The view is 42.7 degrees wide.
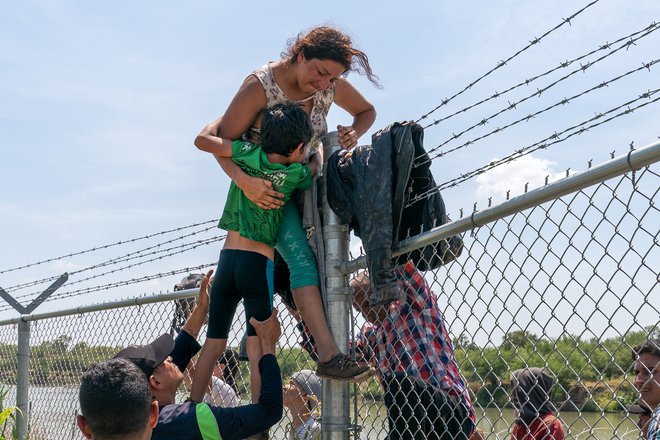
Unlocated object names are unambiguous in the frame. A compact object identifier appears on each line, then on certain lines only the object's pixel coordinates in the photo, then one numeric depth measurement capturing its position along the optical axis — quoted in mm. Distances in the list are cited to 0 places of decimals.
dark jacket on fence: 3119
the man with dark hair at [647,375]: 3582
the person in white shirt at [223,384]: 4660
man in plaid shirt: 3344
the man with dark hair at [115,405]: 2707
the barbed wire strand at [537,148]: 2340
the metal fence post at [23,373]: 6598
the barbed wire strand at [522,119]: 2373
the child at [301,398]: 4191
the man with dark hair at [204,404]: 3285
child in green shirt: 3652
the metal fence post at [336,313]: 3387
